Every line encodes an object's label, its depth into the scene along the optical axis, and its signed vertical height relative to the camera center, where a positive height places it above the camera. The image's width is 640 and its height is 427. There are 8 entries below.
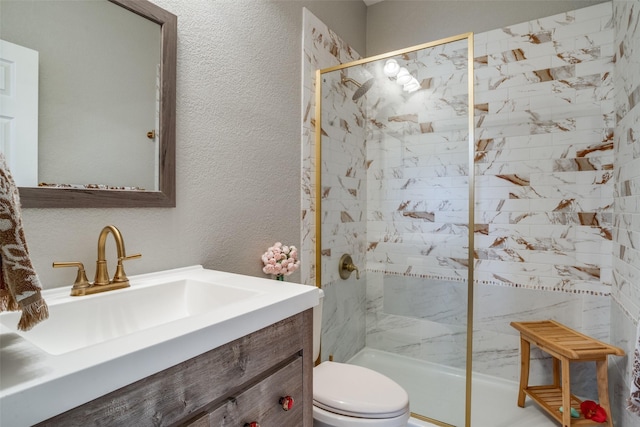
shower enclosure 1.81 +0.02
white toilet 1.35 -0.79
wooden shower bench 1.72 -0.78
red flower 1.73 -1.04
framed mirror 0.96 +0.29
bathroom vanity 0.48 -0.29
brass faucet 0.95 -0.20
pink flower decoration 1.63 -0.25
